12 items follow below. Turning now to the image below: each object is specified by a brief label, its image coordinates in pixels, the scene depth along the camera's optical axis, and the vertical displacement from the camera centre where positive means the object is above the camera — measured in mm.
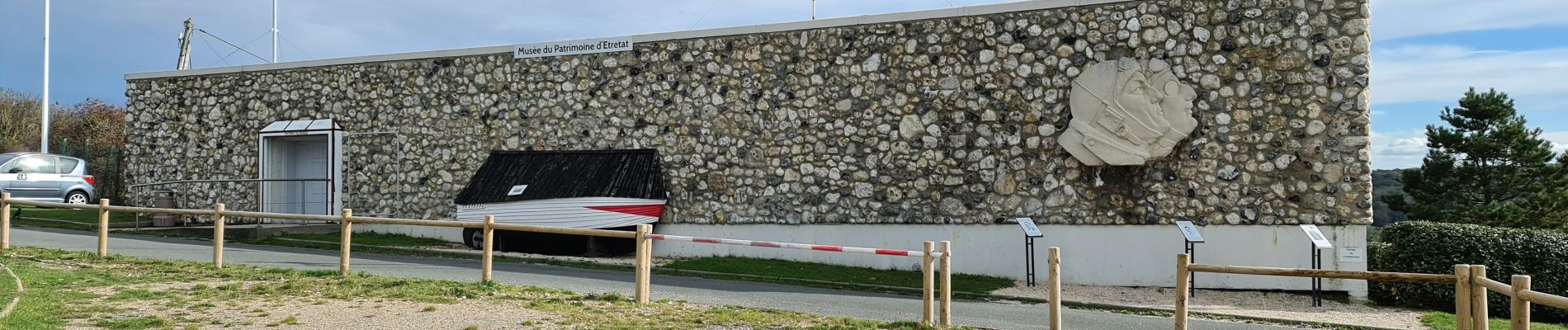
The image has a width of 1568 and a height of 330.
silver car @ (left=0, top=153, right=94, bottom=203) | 20052 +174
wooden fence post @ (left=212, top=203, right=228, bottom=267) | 11914 -488
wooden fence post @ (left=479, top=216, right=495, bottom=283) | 10469 -633
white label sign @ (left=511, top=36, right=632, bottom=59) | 16469 +2162
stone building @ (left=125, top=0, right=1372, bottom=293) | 13359 +928
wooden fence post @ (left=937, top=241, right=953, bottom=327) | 8320 -742
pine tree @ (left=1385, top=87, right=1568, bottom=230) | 24438 +495
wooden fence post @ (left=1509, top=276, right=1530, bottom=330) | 6164 -623
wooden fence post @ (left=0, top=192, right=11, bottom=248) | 13586 -419
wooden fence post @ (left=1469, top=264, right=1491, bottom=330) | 6820 -666
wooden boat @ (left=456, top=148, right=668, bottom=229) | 15750 +1
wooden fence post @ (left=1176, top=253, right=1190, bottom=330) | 7945 -689
